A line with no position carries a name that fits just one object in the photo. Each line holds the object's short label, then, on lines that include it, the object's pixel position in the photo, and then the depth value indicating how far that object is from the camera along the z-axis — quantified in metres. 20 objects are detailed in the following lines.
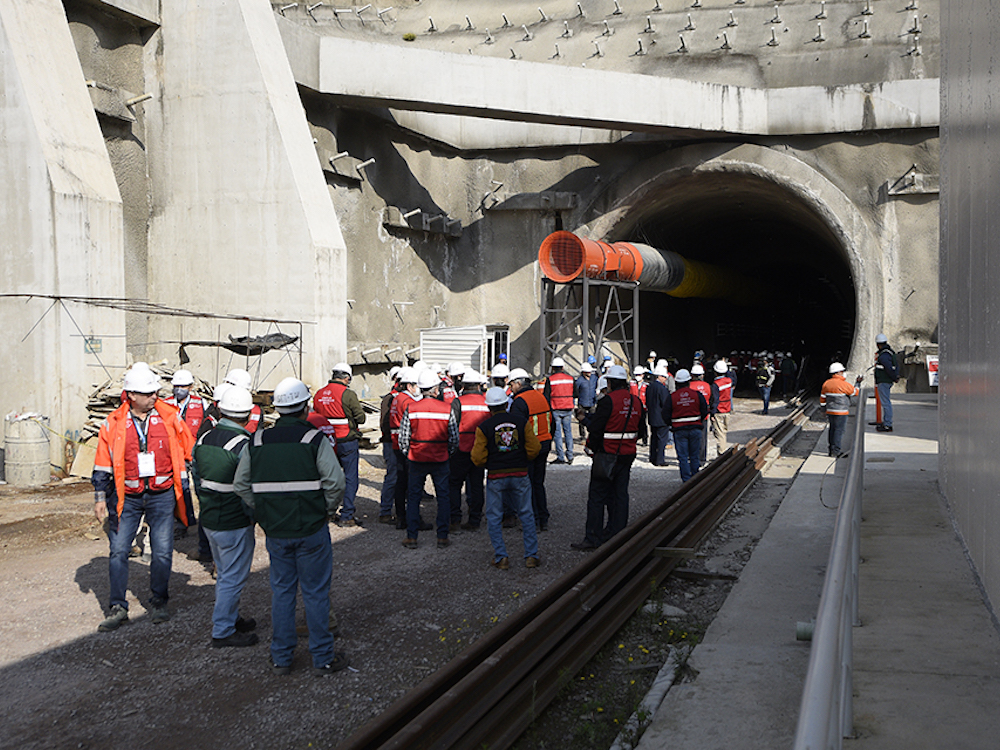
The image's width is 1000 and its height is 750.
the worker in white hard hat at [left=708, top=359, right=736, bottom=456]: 16.44
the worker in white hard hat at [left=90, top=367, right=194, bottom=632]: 6.55
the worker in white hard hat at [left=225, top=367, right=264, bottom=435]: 7.55
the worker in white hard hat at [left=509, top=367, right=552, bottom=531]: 9.61
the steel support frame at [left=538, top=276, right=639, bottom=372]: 22.00
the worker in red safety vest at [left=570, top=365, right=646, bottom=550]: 8.85
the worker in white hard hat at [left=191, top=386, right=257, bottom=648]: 6.06
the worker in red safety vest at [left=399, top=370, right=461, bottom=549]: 8.95
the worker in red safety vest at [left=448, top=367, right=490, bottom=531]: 9.70
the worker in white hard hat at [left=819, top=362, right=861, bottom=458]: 14.47
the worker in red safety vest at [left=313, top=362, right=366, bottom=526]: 10.20
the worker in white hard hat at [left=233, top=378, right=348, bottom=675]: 5.61
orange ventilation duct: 20.91
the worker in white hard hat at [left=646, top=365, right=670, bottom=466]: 12.88
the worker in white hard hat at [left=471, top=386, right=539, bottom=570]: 8.19
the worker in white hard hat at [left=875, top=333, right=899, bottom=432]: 15.38
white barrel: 12.57
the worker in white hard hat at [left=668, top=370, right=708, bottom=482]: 12.39
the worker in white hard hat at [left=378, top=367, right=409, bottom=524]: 10.30
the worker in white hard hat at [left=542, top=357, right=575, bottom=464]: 14.62
